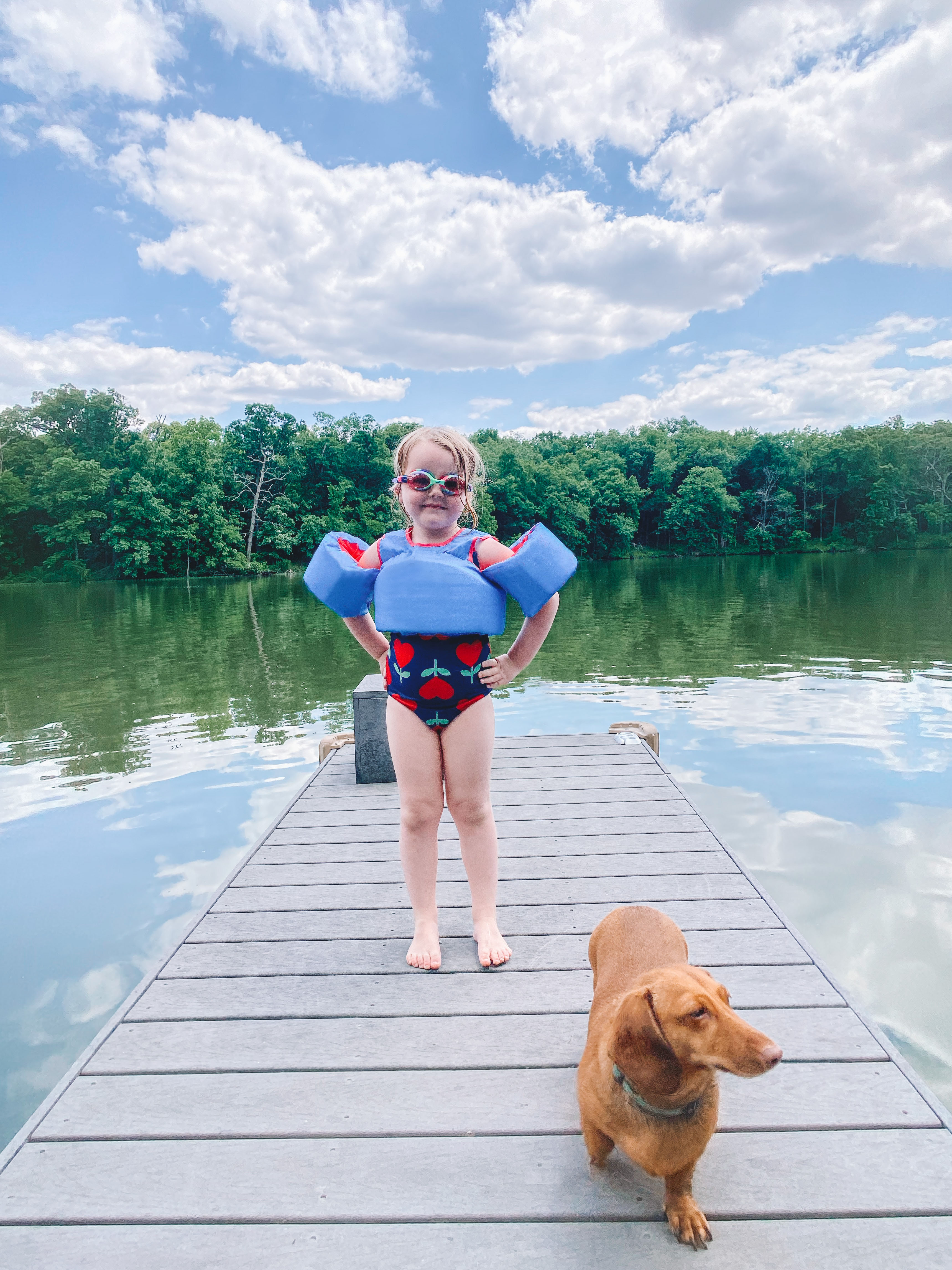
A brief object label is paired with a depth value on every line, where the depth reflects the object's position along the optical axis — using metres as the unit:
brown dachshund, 1.33
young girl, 2.24
